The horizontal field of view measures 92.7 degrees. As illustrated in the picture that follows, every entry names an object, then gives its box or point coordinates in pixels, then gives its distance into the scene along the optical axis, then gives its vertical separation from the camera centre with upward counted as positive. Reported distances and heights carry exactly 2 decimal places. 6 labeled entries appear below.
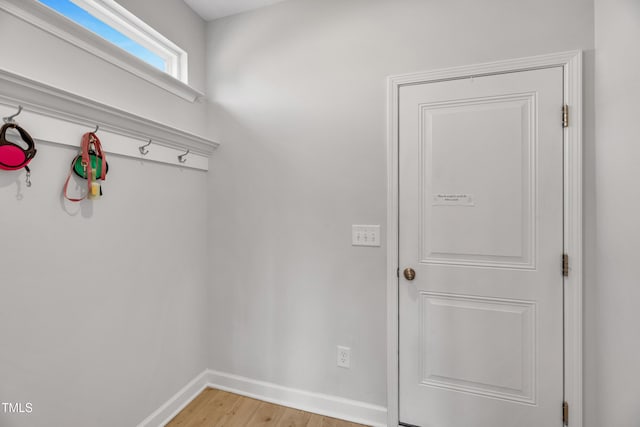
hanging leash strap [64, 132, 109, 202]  1.32 +0.21
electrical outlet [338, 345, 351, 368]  1.85 -0.87
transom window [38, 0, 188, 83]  1.47 +1.00
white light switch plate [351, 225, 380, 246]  1.79 -0.12
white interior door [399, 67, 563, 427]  1.51 -0.19
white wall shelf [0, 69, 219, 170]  1.12 +0.42
